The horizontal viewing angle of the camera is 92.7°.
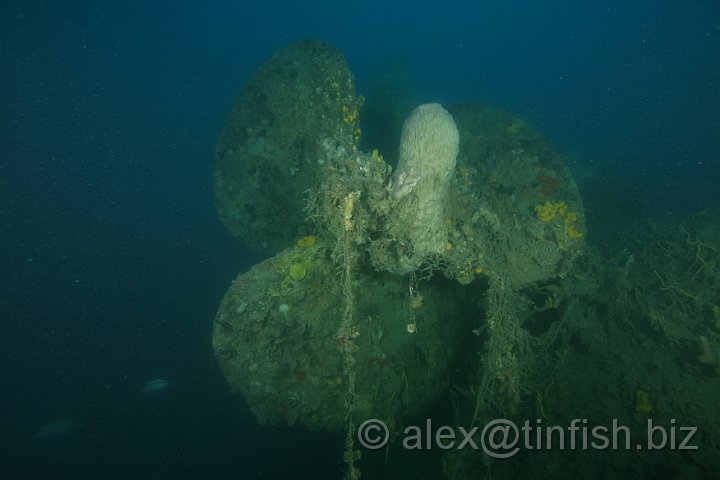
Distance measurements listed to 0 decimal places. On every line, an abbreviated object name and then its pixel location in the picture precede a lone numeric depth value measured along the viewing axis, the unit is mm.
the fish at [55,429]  11398
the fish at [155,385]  10531
